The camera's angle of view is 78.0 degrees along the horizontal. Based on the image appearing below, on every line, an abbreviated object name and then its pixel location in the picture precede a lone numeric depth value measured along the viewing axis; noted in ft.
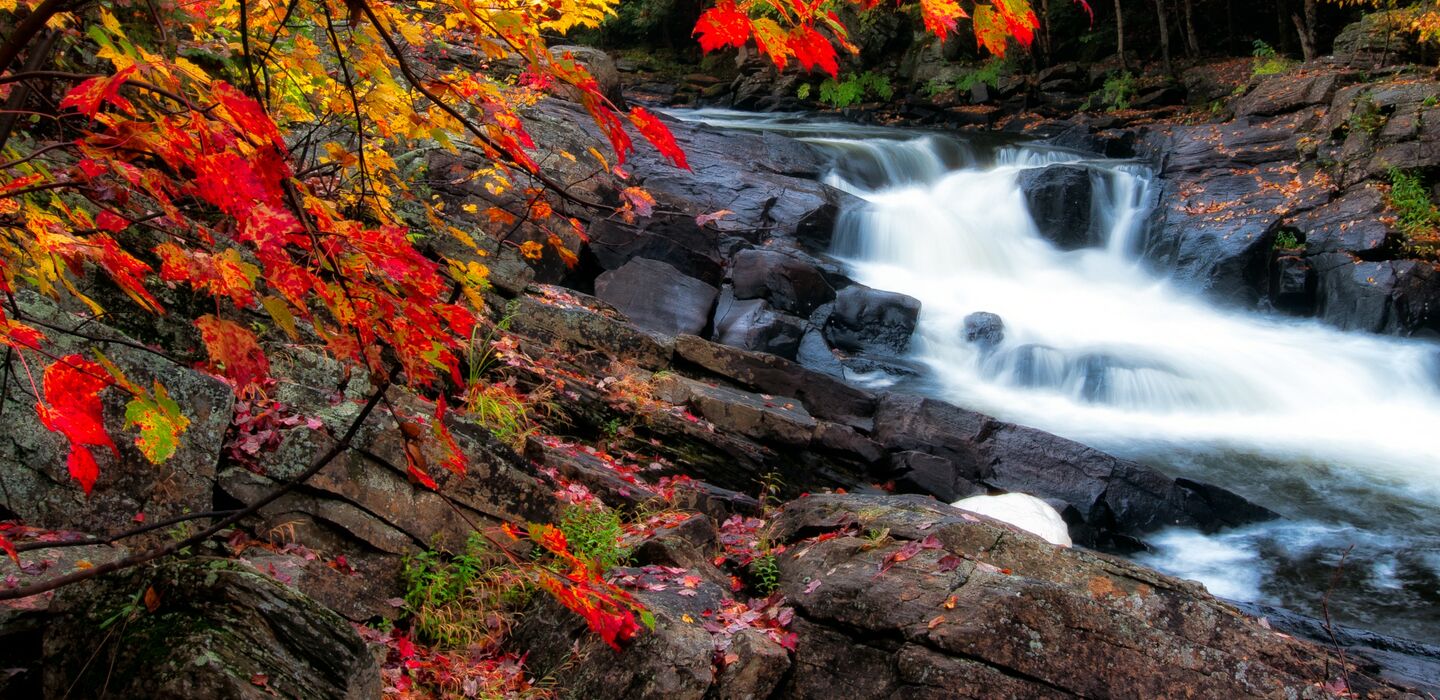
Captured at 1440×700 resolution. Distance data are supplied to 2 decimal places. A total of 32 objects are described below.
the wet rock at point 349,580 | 11.63
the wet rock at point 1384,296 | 42.32
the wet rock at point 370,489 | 13.07
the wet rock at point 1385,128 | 45.73
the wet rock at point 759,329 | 36.40
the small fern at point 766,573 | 15.31
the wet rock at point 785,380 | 28.25
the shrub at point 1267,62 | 62.34
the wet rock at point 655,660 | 11.80
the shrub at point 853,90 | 84.48
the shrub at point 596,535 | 14.87
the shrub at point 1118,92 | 71.72
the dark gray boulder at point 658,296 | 34.04
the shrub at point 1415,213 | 43.01
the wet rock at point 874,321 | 40.86
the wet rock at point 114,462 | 10.87
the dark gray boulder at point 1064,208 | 54.65
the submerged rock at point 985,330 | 41.70
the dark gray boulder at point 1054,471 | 27.94
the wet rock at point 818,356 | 37.70
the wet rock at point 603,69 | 47.98
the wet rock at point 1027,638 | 11.88
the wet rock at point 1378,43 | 52.38
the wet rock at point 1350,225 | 44.24
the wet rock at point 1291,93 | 54.44
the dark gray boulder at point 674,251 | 38.22
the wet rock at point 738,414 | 24.80
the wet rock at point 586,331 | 25.63
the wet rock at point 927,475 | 26.13
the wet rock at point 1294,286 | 46.29
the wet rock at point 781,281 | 40.16
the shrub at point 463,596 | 13.11
